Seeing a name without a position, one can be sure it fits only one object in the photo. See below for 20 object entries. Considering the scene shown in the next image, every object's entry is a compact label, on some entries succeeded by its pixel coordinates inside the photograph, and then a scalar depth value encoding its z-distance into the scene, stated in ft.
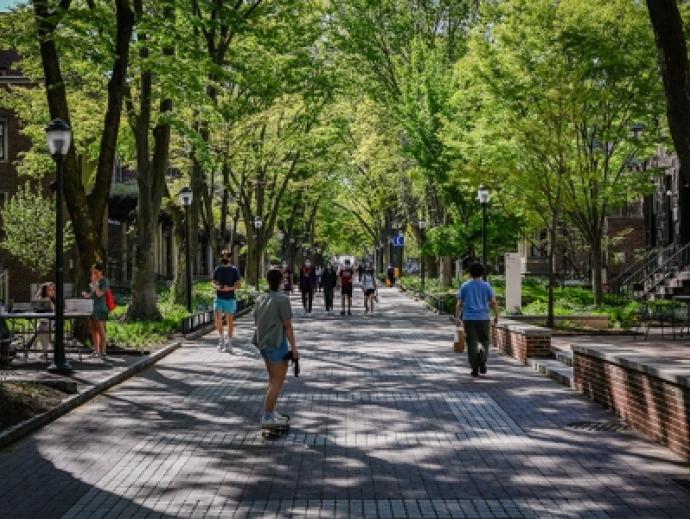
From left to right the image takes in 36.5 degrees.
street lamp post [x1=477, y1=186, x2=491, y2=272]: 91.56
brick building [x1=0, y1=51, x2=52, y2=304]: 135.54
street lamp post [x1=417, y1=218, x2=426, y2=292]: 162.97
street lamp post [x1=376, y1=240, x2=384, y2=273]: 266.98
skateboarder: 34.55
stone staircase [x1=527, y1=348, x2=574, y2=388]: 48.59
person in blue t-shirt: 49.85
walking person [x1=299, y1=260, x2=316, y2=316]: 113.19
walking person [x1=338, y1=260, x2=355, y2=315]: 112.88
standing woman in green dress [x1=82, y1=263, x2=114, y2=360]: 56.75
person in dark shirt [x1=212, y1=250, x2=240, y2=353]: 66.90
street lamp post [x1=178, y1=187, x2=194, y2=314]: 95.09
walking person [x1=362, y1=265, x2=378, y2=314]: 112.78
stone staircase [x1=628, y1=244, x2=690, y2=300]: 104.27
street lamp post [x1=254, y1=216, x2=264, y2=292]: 165.58
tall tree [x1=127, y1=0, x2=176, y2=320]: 81.20
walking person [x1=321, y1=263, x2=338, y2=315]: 117.91
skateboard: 34.12
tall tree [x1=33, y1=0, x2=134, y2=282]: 61.77
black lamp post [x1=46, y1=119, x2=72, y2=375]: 48.80
